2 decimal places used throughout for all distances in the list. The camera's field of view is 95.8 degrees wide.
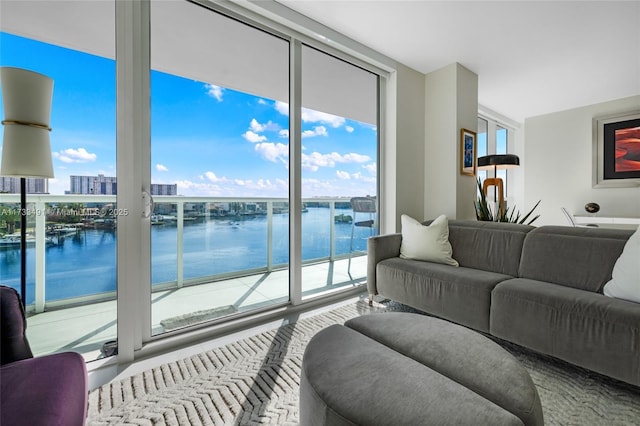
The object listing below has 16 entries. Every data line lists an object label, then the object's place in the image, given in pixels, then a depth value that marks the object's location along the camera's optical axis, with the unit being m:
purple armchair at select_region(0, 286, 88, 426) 0.76
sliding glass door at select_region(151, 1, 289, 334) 2.14
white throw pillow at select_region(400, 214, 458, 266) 2.54
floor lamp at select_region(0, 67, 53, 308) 1.30
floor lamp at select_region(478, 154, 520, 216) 3.31
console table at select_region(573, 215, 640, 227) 4.28
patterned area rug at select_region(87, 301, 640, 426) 1.30
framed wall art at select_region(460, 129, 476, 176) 3.38
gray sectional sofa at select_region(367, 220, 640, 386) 1.45
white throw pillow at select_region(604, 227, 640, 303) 1.56
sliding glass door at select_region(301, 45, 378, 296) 2.86
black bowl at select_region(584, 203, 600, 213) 4.65
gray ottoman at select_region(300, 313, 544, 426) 0.82
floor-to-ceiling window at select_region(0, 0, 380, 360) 1.65
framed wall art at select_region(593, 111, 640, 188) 4.38
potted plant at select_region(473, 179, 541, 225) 3.09
